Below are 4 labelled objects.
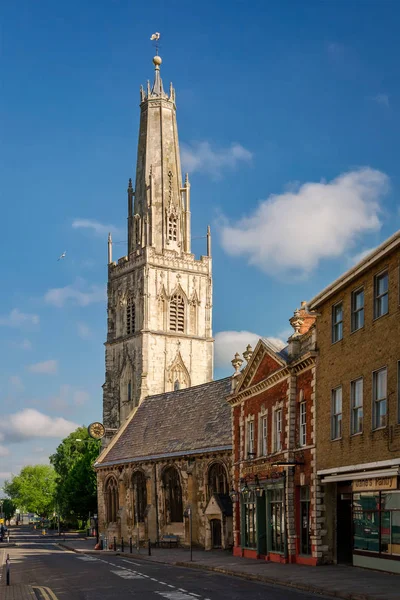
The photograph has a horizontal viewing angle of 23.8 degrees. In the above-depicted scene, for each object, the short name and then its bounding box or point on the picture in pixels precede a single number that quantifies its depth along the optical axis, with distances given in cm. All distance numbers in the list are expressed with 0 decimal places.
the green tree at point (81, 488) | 9981
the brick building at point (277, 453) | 3700
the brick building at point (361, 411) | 2906
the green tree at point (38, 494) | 18450
